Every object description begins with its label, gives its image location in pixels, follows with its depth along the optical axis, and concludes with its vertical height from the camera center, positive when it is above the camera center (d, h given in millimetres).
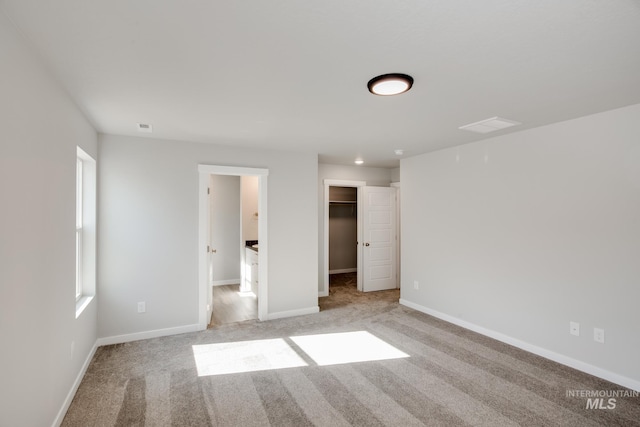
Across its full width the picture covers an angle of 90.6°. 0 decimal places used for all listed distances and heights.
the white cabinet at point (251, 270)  5492 -1014
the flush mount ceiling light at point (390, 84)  2127 +913
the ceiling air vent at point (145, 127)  3311 +951
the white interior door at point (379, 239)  6066 -463
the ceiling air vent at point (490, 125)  3161 +940
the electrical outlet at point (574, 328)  3102 -1122
